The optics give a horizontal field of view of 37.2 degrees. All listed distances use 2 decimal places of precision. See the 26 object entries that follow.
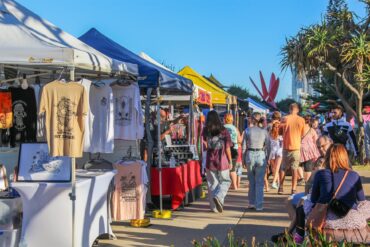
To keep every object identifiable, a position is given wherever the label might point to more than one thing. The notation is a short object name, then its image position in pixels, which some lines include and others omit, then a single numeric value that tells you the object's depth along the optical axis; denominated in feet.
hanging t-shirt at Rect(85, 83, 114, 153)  24.71
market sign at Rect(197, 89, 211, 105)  41.09
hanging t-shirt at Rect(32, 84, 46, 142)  22.43
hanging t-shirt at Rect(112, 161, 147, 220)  25.48
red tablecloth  30.68
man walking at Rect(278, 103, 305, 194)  35.83
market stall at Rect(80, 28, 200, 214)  28.04
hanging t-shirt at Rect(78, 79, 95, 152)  24.41
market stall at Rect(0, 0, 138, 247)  18.86
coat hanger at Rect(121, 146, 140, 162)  26.43
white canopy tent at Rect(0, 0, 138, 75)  18.52
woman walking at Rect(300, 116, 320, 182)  35.34
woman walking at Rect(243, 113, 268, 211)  30.78
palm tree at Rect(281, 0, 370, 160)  61.82
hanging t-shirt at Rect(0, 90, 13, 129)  22.22
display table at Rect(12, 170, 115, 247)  19.25
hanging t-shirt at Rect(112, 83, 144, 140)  25.94
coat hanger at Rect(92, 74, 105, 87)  24.91
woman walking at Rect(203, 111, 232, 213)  30.12
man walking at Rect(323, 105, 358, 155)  32.19
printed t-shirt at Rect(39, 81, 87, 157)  19.12
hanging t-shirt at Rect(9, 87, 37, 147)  23.41
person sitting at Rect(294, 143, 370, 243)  16.87
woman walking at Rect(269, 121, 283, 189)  42.17
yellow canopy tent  52.60
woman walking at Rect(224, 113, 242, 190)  38.36
